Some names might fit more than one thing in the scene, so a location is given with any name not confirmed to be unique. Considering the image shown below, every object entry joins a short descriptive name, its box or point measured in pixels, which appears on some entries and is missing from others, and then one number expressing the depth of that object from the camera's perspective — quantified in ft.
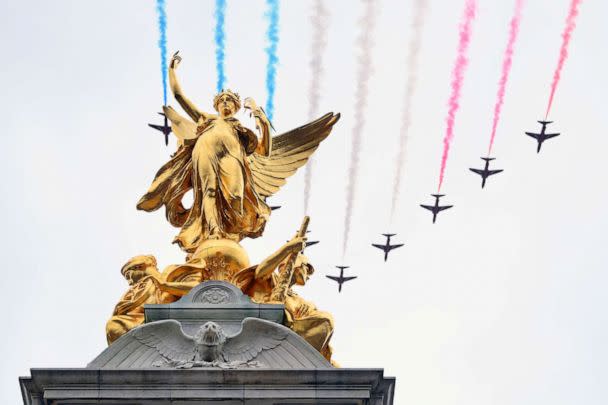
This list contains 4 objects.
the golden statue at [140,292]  121.08
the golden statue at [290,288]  119.96
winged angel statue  135.13
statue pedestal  109.70
